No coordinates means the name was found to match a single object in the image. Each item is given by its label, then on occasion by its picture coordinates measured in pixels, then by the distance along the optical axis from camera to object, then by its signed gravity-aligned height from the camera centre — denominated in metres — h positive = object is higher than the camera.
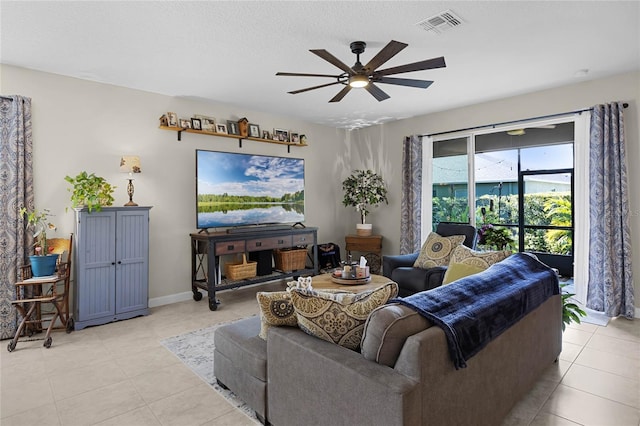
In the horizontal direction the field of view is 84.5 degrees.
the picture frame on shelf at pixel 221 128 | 4.80 +1.13
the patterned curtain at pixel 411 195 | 5.44 +0.24
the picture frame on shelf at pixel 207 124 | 4.66 +1.16
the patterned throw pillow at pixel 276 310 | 1.87 -0.53
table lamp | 3.92 +0.49
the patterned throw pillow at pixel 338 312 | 1.65 -0.49
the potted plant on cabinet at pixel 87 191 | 3.50 +0.19
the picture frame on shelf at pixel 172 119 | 4.37 +1.13
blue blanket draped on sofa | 1.56 -0.48
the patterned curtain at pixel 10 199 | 3.35 +0.11
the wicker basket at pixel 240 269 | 4.56 -0.77
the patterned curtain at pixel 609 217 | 3.73 -0.07
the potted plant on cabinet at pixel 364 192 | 5.78 +0.30
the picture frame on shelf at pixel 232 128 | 4.92 +1.17
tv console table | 4.27 -0.49
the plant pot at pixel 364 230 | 5.98 -0.33
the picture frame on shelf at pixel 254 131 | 5.10 +1.16
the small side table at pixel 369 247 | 5.84 -0.61
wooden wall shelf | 4.43 +1.04
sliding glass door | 5.18 +0.41
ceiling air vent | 2.58 +1.43
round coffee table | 3.27 -0.72
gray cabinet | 3.55 -0.57
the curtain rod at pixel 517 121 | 4.00 +1.15
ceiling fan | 2.47 +1.08
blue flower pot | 3.31 -0.51
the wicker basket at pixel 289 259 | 5.09 -0.70
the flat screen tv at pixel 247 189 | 4.68 +0.31
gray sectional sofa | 1.36 -0.75
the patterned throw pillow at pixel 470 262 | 3.02 -0.46
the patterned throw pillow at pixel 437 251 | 4.04 -0.48
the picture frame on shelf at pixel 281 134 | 5.40 +1.17
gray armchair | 3.77 -0.68
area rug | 2.29 -1.21
